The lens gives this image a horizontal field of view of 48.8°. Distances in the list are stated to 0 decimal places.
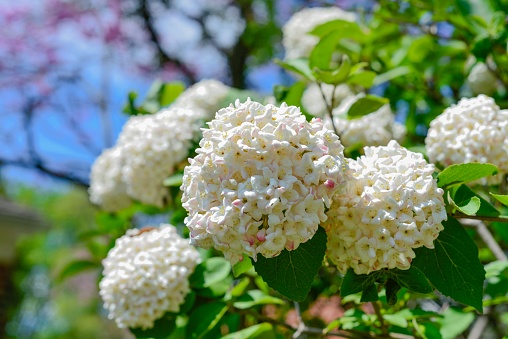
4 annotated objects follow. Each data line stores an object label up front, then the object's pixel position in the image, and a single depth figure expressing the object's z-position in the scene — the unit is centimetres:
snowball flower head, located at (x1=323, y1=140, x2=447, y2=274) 60
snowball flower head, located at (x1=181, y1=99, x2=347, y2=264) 54
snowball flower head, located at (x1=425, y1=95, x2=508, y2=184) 82
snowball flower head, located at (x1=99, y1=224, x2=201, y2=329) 87
